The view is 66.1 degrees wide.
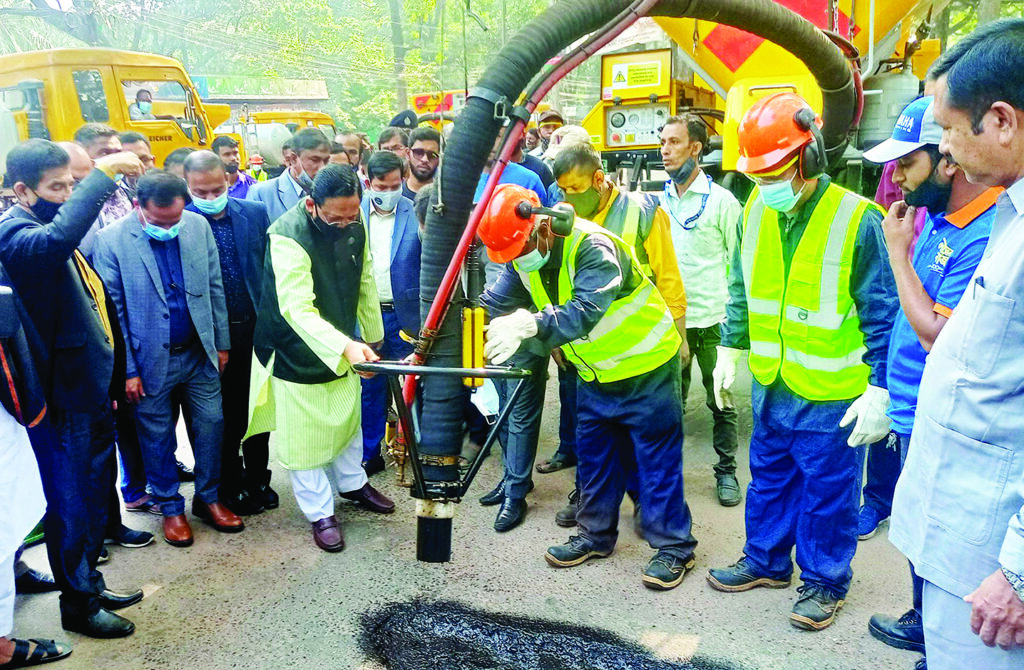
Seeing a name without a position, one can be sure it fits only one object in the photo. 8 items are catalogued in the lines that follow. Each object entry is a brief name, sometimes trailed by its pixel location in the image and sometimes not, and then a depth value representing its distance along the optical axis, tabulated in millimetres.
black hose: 1909
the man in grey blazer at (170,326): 3631
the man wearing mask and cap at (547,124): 8641
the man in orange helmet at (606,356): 2885
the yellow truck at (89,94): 10039
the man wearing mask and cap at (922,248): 2303
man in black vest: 3455
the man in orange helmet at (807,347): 2727
